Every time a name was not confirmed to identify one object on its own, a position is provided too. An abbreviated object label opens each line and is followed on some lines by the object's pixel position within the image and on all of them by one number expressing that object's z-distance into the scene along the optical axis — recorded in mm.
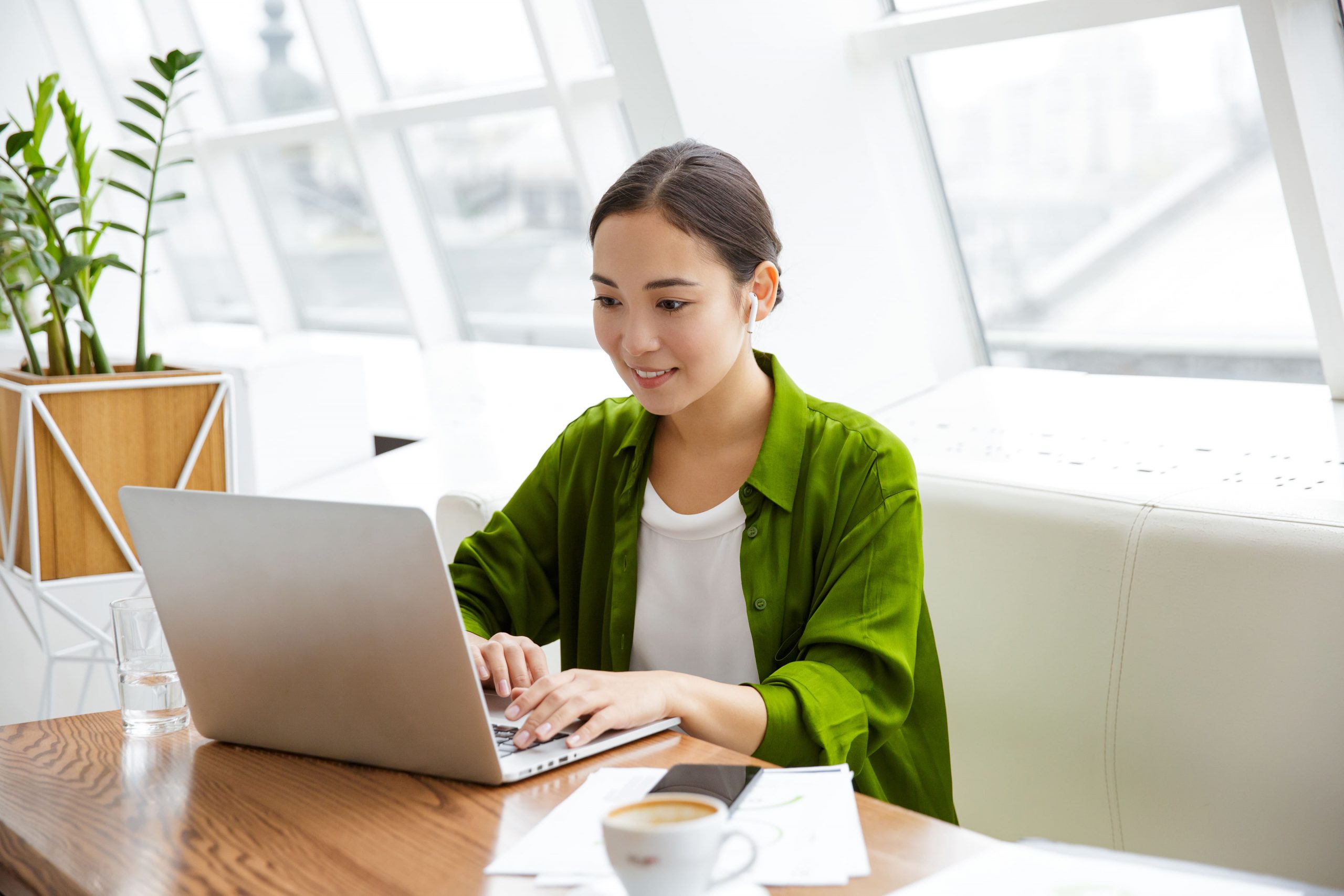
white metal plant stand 2135
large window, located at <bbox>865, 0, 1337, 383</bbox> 2326
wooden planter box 2176
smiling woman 1212
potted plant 2168
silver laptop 937
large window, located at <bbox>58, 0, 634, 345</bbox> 4098
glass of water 1189
